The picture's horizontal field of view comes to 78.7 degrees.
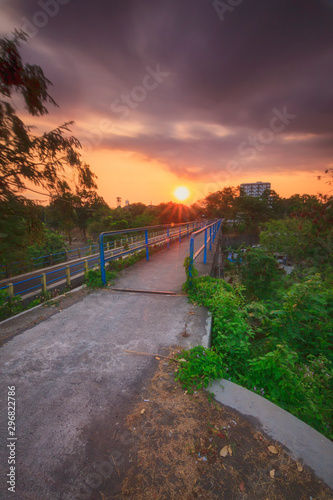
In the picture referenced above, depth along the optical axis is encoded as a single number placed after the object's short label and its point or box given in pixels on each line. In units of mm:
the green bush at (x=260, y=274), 9305
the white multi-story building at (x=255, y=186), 173925
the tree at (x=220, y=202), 67375
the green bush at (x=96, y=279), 5152
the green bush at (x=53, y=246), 15459
